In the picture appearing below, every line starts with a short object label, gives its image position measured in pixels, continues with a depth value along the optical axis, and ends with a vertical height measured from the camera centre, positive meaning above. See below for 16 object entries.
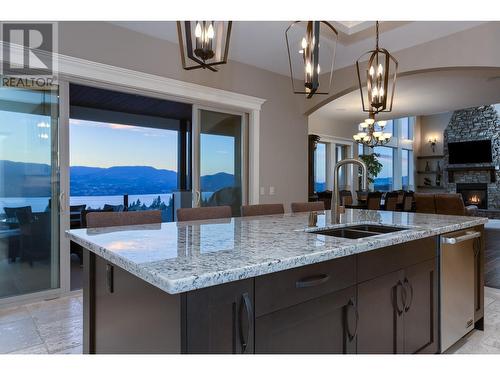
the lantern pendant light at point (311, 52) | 1.88 +1.67
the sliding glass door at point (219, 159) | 4.34 +0.39
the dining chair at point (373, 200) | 6.99 -0.29
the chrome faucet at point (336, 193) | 2.24 -0.04
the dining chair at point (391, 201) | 7.63 -0.33
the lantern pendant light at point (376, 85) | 2.46 +0.77
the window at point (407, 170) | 12.39 +0.64
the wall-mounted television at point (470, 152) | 10.91 +1.20
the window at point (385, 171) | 11.59 +0.57
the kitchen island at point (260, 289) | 1.05 -0.40
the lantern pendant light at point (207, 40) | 1.69 +0.77
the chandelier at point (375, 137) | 7.10 +1.11
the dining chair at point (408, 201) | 7.94 -0.35
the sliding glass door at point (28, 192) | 3.14 -0.05
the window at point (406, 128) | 11.85 +2.17
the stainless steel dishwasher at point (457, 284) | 2.07 -0.65
